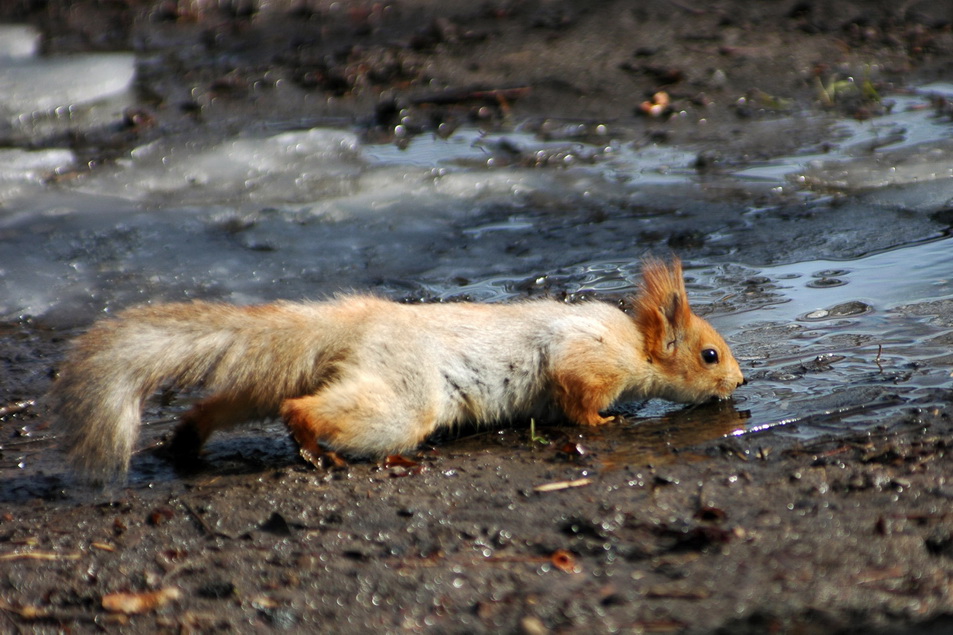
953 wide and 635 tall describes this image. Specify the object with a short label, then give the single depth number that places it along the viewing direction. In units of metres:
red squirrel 8.51
